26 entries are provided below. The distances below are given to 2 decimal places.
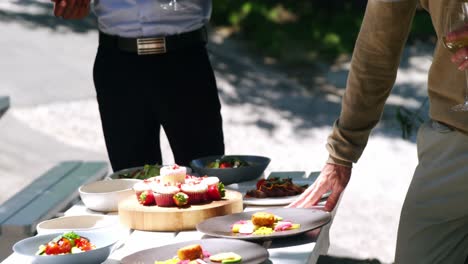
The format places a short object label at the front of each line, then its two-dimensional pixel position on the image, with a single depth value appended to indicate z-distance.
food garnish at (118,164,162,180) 4.98
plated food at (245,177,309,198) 4.65
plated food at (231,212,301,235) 3.92
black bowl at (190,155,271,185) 5.06
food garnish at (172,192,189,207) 4.20
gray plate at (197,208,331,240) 3.84
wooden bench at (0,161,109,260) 5.78
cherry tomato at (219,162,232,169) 5.13
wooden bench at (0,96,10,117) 8.17
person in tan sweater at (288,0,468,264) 3.57
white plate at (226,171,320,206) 4.57
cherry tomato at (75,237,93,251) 3.60
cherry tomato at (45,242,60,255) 3.56
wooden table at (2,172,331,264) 3.69
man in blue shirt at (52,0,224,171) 5.57
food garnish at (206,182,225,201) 4.37
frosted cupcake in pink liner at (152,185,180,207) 4.21
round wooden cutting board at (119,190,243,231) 4.14
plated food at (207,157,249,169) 5.13
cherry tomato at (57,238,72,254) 3.58
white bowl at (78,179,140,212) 4.52
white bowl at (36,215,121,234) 4.18
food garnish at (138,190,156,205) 4.26
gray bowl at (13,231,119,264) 3.48
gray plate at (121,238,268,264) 3.50
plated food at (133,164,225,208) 4.22
